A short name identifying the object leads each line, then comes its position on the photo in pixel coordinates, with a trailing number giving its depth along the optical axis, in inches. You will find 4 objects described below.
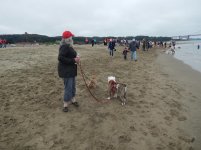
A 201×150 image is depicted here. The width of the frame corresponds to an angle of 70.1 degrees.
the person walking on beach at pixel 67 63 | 148.1
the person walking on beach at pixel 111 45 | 516.8
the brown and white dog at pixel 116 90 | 181.1
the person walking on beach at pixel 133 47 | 464.7
